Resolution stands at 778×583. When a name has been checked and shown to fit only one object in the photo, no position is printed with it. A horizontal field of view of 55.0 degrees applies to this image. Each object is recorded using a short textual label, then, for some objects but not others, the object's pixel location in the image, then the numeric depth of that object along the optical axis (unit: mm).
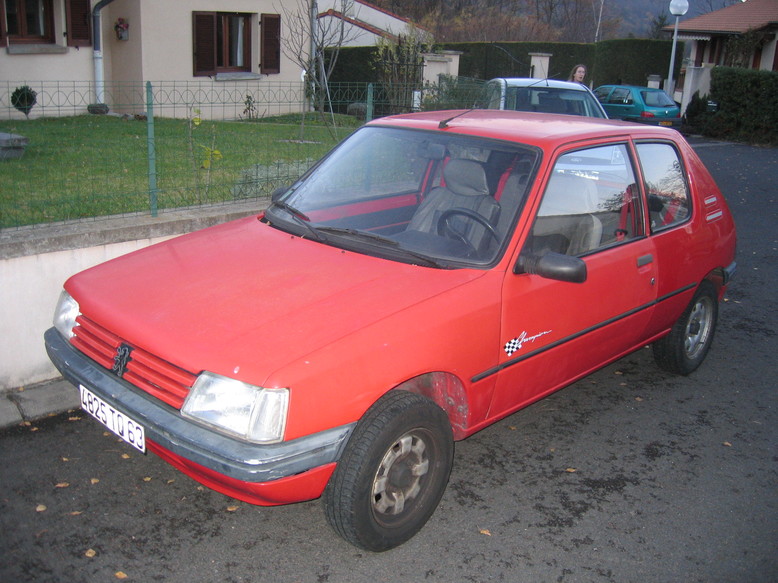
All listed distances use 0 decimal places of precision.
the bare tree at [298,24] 17780
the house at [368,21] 27697
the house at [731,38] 25609
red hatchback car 2893
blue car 20844
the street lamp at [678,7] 21562
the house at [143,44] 14594
